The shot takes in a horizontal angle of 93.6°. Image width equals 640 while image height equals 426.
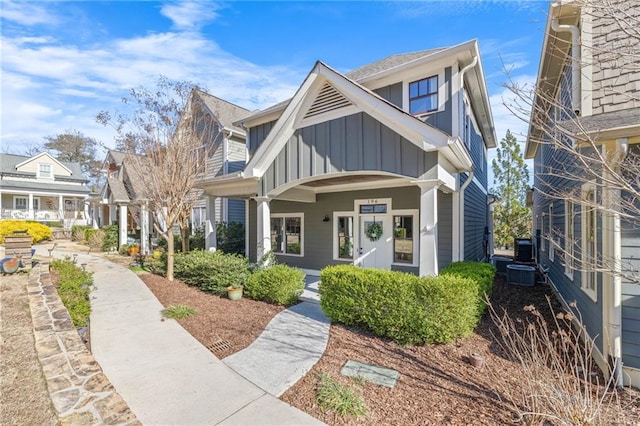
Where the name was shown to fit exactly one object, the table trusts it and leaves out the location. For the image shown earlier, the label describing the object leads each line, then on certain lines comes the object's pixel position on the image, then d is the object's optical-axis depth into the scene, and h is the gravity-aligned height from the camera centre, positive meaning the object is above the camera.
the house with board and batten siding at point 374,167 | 6.15 +1.08
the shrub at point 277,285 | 7.36 -1.82
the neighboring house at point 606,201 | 3.98 +0.15
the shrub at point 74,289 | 5.77 -1.80
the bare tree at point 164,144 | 9.68 +2.31
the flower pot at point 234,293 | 7.92 -2.13
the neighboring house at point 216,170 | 14.34 +2.04
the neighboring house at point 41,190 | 28.52 +2.18
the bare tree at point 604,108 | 3.45 +1.37
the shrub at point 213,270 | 8.40 -1.70
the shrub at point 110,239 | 17.59 -1.58
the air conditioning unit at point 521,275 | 9.42 -2.00
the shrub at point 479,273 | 5.88 -1.28
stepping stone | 3.99 -2.24
